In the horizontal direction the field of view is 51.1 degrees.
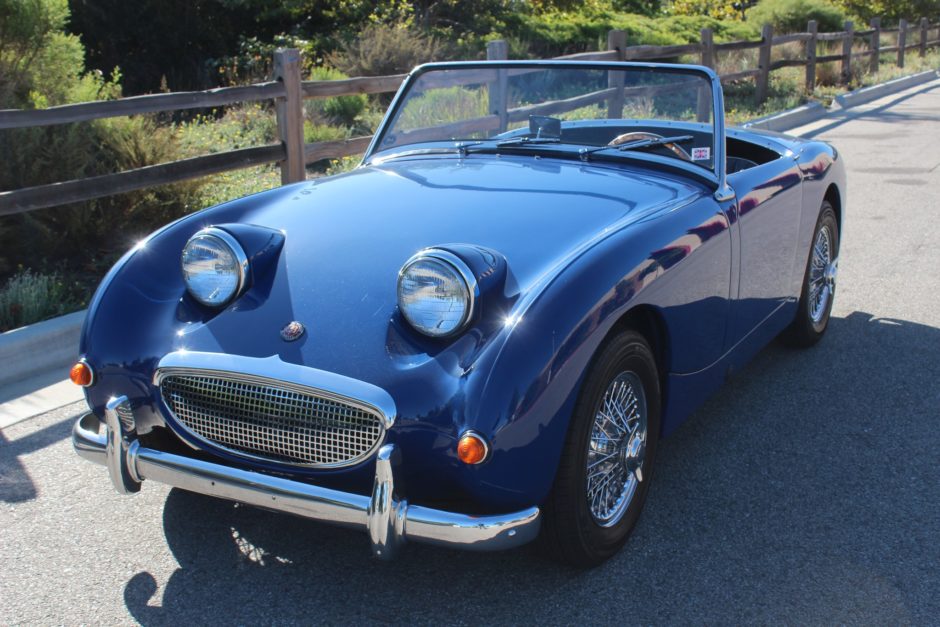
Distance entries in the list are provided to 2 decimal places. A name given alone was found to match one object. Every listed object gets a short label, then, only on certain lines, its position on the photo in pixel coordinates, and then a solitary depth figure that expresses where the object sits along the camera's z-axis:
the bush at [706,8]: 26.66
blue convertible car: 2.51
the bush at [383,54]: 14.36
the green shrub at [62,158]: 6.11
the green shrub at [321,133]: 10.07
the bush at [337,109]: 11.54
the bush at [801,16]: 25.56
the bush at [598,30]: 18.78
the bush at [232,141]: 7.31
